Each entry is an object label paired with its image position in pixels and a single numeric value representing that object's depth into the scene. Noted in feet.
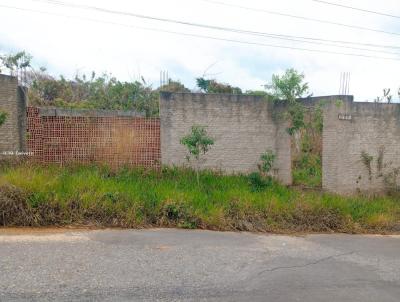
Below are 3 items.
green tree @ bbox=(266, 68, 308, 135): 30.45
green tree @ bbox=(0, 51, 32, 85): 38.79
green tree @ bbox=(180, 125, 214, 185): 27.53
